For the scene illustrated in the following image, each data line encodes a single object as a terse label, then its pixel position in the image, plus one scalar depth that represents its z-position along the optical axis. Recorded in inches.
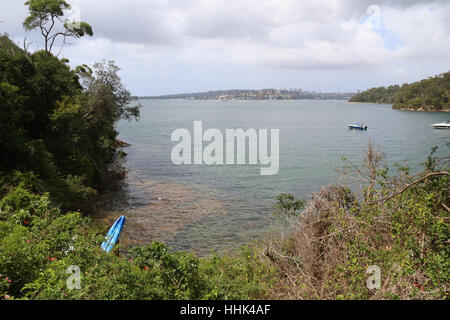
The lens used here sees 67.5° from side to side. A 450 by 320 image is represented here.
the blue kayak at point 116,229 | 581.6
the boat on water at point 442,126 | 2585.6
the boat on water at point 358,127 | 2643.7
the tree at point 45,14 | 1132.2
